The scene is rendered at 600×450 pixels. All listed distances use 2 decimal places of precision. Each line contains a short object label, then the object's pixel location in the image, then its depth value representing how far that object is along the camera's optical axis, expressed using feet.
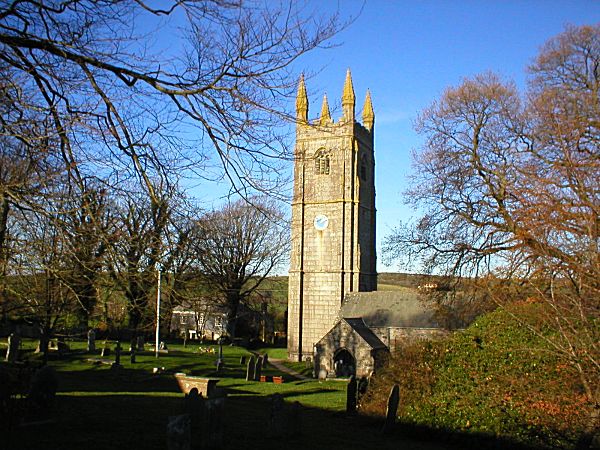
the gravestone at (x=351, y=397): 48.96
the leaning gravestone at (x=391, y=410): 40.40
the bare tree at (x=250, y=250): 135.33
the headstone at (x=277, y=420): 33.78
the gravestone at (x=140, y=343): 107.51
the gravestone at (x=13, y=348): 71.15
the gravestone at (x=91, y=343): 90.32
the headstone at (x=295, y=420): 34.50
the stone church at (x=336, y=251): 115.75
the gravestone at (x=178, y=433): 24.57
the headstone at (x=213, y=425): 29.24
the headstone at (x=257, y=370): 78.07
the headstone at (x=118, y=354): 72.51
